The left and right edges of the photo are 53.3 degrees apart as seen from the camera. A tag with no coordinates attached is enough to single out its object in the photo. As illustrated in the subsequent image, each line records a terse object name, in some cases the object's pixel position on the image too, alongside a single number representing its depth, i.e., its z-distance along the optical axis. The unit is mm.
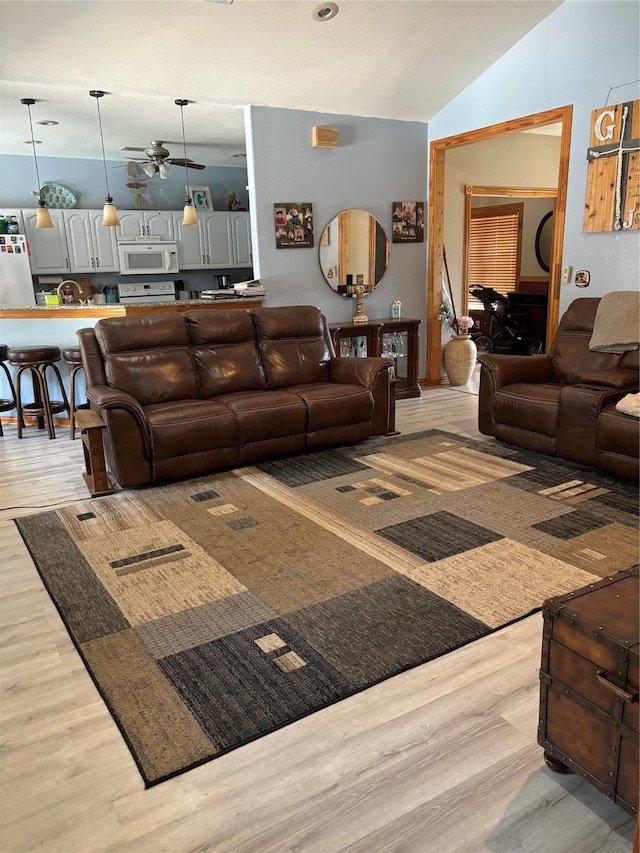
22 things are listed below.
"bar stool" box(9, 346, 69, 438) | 5172
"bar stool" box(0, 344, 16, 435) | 5281
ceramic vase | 6797
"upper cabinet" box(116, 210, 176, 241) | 7879
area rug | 2082
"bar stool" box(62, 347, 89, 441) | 5305
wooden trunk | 1435
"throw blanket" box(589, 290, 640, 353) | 4246
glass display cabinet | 5969
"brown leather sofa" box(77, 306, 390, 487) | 3885
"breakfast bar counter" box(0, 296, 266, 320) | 5250
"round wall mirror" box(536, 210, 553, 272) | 9148
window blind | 9367
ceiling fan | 6113
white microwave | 7891
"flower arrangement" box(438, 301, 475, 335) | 6656
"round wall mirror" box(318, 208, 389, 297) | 6119
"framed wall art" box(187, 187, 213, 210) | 8359
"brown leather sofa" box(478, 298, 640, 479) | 3822
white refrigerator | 7059
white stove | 8117
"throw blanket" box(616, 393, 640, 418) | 3639
